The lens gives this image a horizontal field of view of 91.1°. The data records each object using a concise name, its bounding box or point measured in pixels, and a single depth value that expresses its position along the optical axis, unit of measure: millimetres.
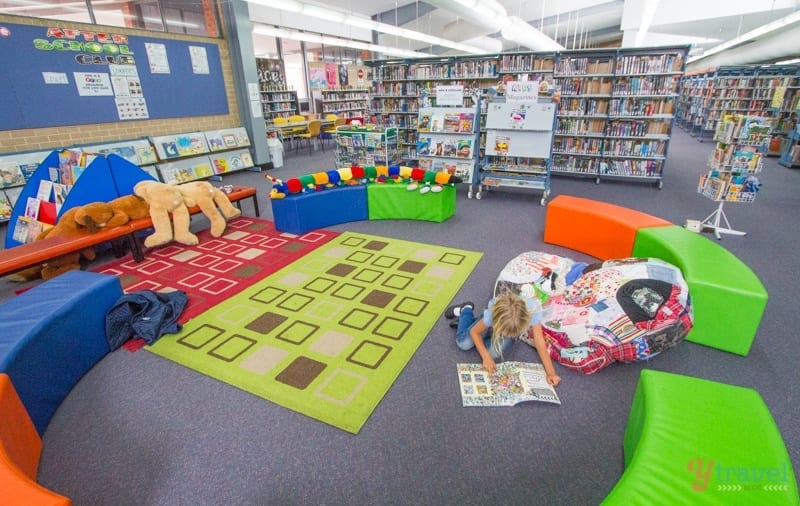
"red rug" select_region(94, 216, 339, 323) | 3771
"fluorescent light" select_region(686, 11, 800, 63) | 7445
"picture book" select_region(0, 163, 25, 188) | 5561
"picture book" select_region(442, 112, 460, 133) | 6203
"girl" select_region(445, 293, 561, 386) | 2350
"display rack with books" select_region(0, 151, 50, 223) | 5584
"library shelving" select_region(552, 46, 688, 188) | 6711
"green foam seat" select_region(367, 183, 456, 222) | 5309
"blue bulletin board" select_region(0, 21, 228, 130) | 5664
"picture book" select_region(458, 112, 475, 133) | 6145
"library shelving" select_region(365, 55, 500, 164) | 7859
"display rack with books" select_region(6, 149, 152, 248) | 4504
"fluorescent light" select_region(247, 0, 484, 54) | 7462
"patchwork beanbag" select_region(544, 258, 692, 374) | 2561
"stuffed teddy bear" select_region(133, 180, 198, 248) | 4543
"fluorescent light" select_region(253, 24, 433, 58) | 10484
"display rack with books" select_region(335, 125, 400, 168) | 6938
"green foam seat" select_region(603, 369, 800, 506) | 1336
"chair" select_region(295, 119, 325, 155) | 10898
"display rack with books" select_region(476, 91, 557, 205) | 5703
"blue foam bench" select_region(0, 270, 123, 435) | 2148
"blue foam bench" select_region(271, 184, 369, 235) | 5008
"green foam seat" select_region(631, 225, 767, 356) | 2584
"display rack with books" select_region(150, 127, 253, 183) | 7344
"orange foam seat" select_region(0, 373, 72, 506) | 1313
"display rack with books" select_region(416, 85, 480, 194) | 6184
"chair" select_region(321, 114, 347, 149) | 11850
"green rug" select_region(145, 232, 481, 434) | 2512
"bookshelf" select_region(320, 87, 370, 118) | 14641
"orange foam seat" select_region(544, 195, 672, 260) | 3791
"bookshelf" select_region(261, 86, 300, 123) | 11930
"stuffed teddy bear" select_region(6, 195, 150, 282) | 4051
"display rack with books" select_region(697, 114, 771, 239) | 4223
